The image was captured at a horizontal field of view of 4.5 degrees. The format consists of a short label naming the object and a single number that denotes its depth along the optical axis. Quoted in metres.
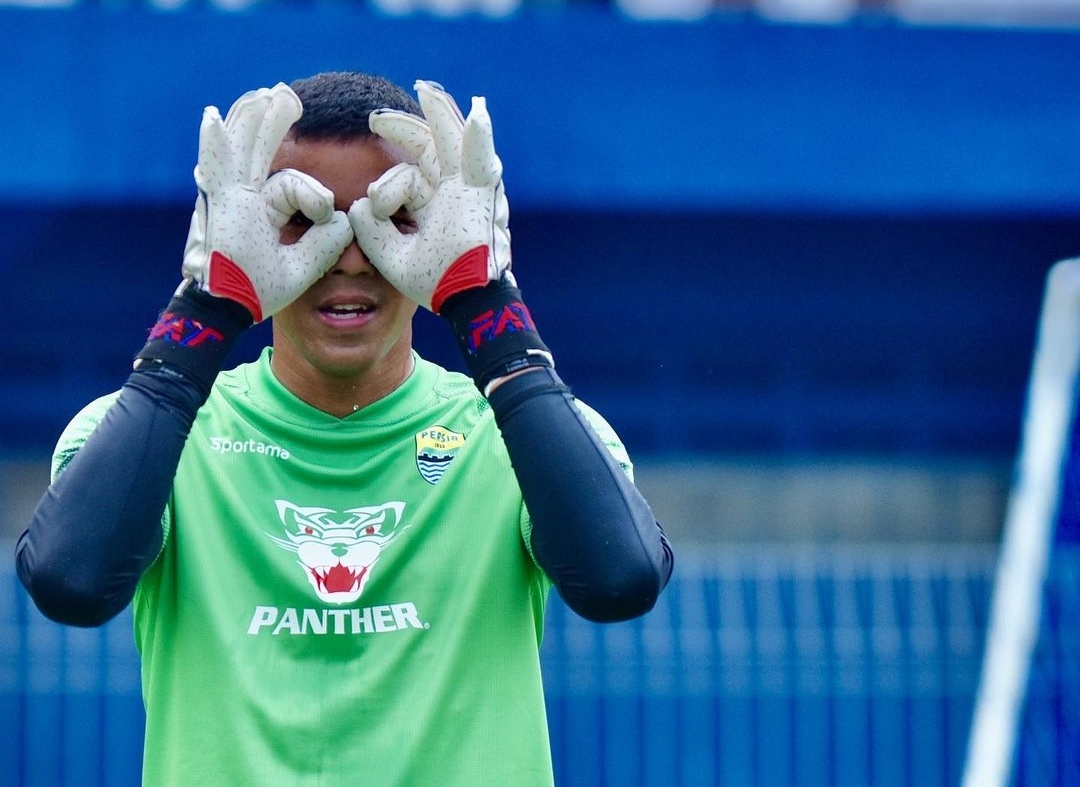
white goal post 19.81
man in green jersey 13.22
